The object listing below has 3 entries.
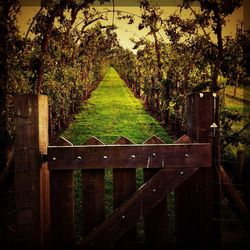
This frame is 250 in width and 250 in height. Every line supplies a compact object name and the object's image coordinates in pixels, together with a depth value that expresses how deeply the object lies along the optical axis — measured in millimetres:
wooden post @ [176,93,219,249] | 2580
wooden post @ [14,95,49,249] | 2422
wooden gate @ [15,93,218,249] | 2449
